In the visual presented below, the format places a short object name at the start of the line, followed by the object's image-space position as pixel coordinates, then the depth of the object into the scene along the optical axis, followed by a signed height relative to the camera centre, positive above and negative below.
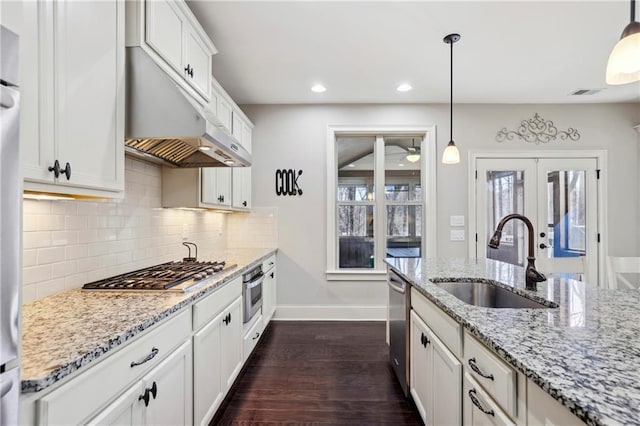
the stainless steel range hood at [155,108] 1.63 +0.54
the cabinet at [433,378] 1.40 -0.81
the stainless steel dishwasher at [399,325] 2.20 -0.80
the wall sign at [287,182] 4.18 +0.43
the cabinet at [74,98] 1.09 +0.45
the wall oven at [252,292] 2.60 -0.65
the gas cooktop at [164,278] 1.68 -0.36
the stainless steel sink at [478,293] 1.98 -0.48
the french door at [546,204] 4.17 +0.16
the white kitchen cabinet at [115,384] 0.85 -0.52
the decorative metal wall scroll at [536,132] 4.18 +1.07
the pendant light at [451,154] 2.80 +0.53
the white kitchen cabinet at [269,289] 3.39 -0.81
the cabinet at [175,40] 1.64 +1.01
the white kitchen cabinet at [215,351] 1.71 -0.82
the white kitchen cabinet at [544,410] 0.74 -0.47
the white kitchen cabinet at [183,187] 2.54 +0.22
